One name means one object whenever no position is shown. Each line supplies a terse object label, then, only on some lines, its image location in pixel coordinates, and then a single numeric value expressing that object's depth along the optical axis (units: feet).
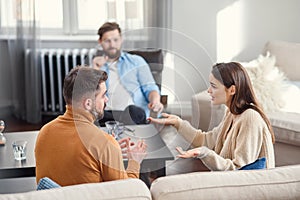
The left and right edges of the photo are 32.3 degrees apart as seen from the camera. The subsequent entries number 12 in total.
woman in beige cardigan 6.90
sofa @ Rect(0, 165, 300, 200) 4.49
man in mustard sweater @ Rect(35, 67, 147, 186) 6.13
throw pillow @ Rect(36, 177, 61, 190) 5.13
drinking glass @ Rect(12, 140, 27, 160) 8.21
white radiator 15.42
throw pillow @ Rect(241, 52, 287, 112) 11.50
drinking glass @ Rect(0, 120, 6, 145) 9.07
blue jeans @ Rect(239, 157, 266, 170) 5.67
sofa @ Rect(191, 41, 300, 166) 10.84
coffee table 6.76
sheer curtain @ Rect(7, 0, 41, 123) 15.17
